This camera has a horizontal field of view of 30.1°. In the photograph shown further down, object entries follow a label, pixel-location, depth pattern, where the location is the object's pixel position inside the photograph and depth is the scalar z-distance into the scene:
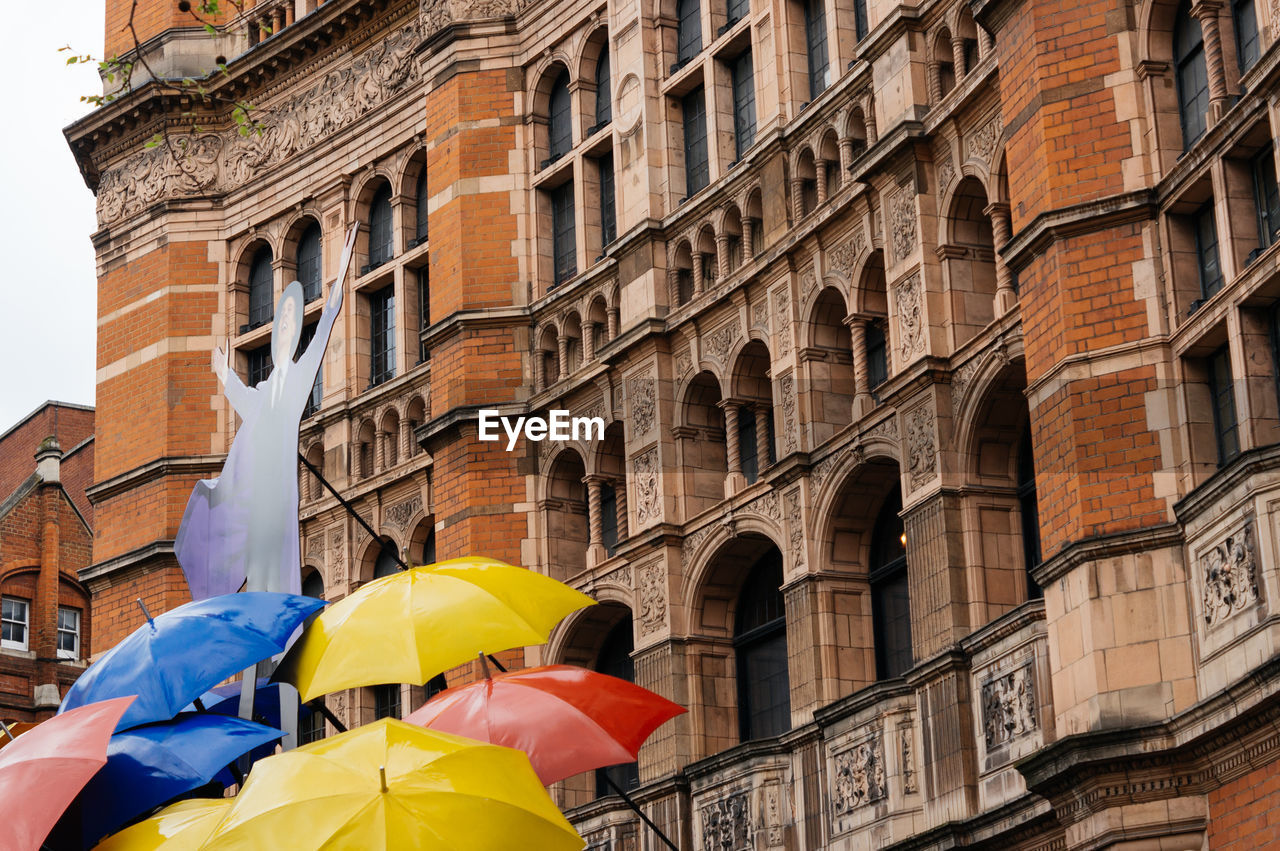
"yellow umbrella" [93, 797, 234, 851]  15.63
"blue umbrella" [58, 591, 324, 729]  17.63
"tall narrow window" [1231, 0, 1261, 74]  19.19
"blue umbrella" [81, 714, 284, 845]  16.91
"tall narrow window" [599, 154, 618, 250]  30.23
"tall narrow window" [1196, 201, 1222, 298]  19.50
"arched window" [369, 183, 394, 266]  34.25
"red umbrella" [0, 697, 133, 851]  15.60
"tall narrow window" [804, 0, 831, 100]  26.62
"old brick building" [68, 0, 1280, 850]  18.89
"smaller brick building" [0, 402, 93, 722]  46.56
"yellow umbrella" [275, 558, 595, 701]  17.86
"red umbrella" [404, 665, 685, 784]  18.25
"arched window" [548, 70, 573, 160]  31.33
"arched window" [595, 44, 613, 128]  30.58
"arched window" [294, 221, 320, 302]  34.94
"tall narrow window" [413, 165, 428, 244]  33.62
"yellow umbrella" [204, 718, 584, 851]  14.89
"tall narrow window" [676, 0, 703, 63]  29.11
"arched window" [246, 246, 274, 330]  35.84
